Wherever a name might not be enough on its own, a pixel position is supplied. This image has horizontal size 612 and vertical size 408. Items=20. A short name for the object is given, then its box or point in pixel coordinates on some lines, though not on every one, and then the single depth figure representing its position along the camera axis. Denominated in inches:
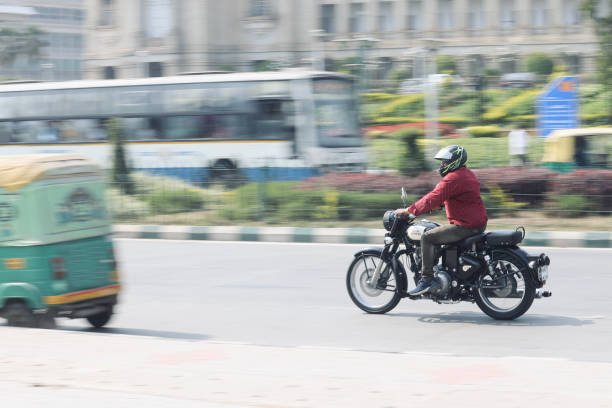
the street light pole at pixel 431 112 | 1423.5
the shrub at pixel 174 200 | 730.8
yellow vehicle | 724.7
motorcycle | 324.5
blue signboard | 1051.9
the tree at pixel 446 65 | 2170.8
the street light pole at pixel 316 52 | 2160.4
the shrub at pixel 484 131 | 1481.3
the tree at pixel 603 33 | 1033.5
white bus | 944.3
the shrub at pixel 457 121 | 1643.7
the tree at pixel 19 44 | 3307.1
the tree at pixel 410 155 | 731.4
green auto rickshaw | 315.9
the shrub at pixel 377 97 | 1945.1
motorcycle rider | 328.8
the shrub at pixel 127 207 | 737.0
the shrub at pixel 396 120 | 1710.1
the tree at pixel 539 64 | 2101.4
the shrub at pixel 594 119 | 1409.9
